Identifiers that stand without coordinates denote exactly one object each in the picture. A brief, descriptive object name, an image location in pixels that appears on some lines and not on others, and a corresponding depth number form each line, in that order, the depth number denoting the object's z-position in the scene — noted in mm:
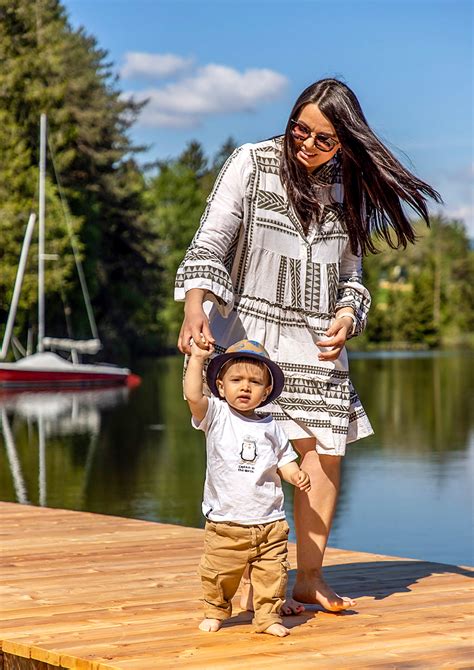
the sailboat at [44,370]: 28359
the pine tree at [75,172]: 37750
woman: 4148
